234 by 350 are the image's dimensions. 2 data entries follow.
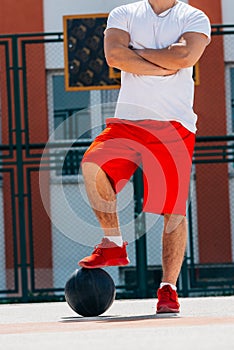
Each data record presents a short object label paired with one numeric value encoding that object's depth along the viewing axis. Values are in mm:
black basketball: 11460
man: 11342
